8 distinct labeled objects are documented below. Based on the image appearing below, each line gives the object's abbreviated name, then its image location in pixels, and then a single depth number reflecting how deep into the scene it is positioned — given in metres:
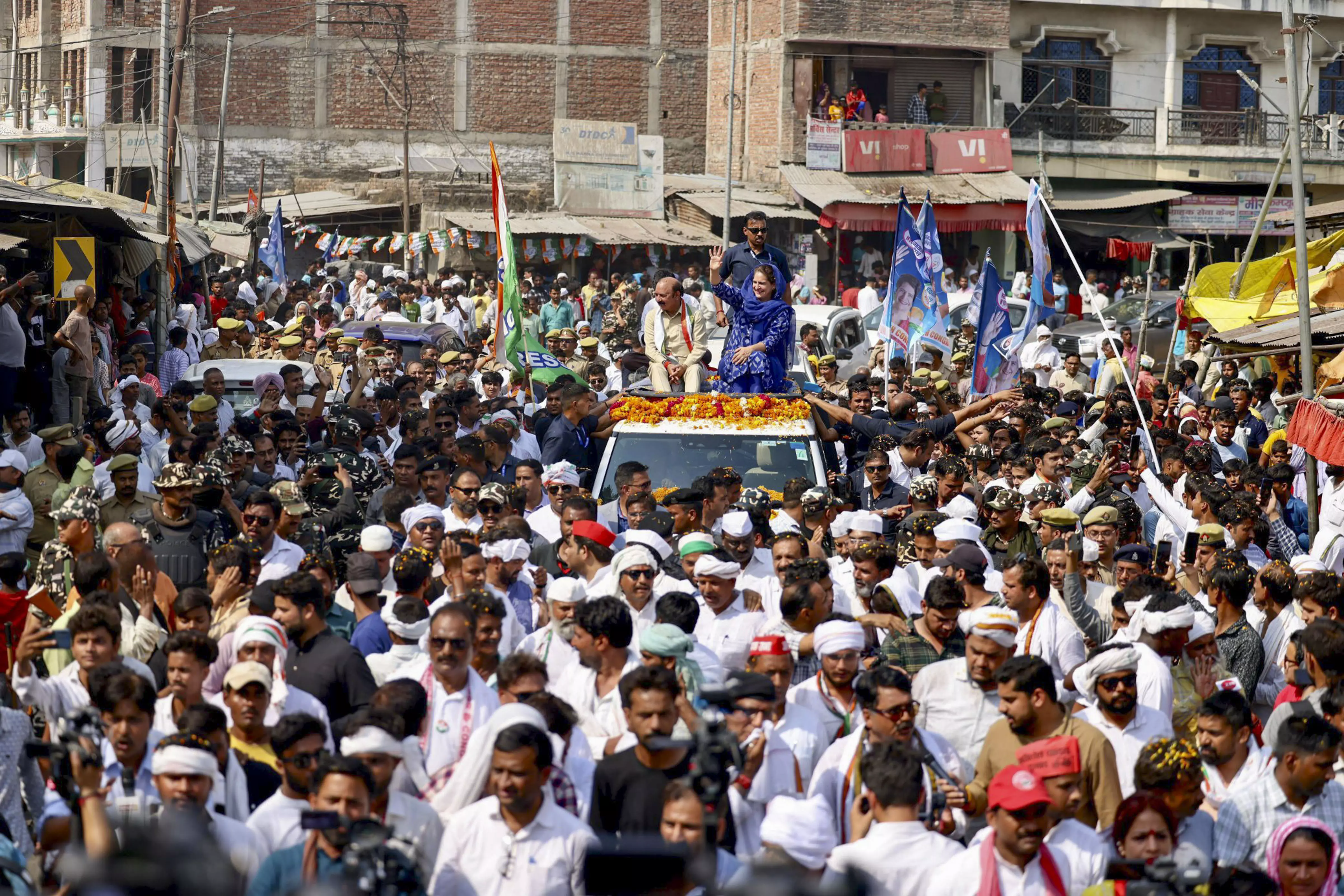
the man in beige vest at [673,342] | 12.48
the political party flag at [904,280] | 17.61
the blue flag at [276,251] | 29.08
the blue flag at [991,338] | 16.23
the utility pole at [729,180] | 33.41
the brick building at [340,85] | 43.06
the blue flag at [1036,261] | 17.73
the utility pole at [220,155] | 33.95
